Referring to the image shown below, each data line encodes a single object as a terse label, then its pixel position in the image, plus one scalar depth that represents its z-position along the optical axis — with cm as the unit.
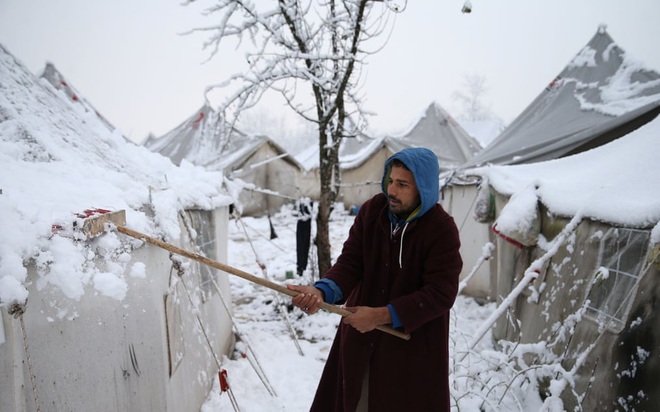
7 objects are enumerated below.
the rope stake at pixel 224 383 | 284
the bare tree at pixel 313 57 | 440
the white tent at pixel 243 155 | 1281
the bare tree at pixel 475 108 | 4203
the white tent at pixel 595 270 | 206
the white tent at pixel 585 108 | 452
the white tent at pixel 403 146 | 1352
